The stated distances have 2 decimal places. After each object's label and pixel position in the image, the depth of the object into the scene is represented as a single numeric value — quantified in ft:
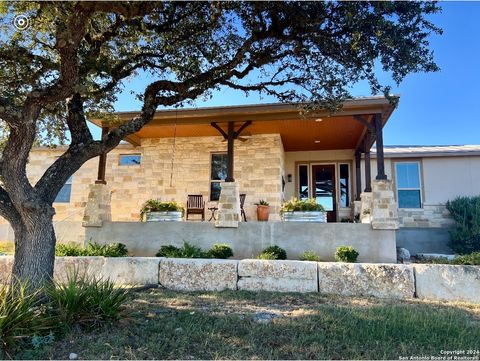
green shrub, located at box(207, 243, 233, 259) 25.67
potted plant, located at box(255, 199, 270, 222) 34.60
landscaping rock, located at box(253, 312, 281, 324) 14.84
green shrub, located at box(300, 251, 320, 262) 24.87
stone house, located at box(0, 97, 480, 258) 32.27
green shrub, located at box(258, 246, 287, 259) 24.77
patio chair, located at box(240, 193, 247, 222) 35.53
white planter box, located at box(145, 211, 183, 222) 29.81
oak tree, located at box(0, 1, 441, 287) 16.33
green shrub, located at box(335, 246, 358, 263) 24.39
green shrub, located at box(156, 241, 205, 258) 25.48
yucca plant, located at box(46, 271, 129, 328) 13.59
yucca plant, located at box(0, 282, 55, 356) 11.92
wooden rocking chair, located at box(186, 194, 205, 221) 36.01
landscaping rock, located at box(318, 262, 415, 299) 20.53
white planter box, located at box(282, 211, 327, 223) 28.04
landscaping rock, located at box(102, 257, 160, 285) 23.04
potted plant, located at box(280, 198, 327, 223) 28.09
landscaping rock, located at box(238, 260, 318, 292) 21.33
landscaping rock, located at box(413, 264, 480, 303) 19.89
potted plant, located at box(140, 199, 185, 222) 29.89
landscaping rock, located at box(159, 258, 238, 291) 22.03
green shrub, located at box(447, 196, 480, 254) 33.35
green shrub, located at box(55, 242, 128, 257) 26.71
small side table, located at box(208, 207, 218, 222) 36.10
